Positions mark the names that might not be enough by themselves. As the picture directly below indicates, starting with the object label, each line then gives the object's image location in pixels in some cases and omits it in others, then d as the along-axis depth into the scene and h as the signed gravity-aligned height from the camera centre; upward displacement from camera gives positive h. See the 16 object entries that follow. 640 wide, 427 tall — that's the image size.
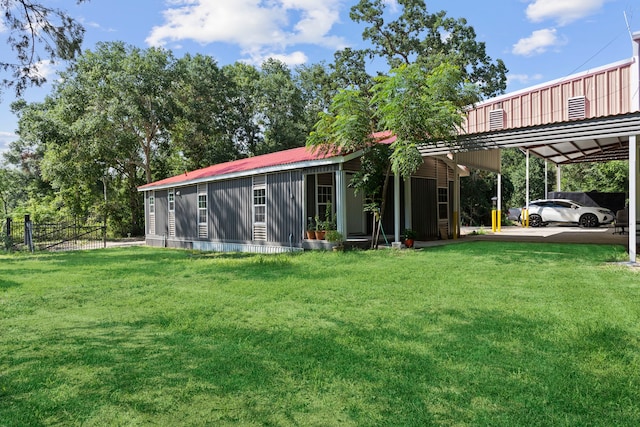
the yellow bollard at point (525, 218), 21.83 -0.93
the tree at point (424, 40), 29.61 +11.34
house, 12.34 +0.12
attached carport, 8.12 +1.39
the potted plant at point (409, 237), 11.98 -0.96
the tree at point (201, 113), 27.32 +6.27
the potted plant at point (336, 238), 11.47 -0.88
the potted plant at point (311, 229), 12.09 -0.67
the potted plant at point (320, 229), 11.84 -0.66
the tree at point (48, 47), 5.55 +2.23
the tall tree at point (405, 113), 10.10 +2.21
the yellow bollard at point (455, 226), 15.11 -0.88
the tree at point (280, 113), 31.56 +7.14
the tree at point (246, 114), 32.19 +7.02
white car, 19.64 -0.73
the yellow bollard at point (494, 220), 19.19 -0.90
